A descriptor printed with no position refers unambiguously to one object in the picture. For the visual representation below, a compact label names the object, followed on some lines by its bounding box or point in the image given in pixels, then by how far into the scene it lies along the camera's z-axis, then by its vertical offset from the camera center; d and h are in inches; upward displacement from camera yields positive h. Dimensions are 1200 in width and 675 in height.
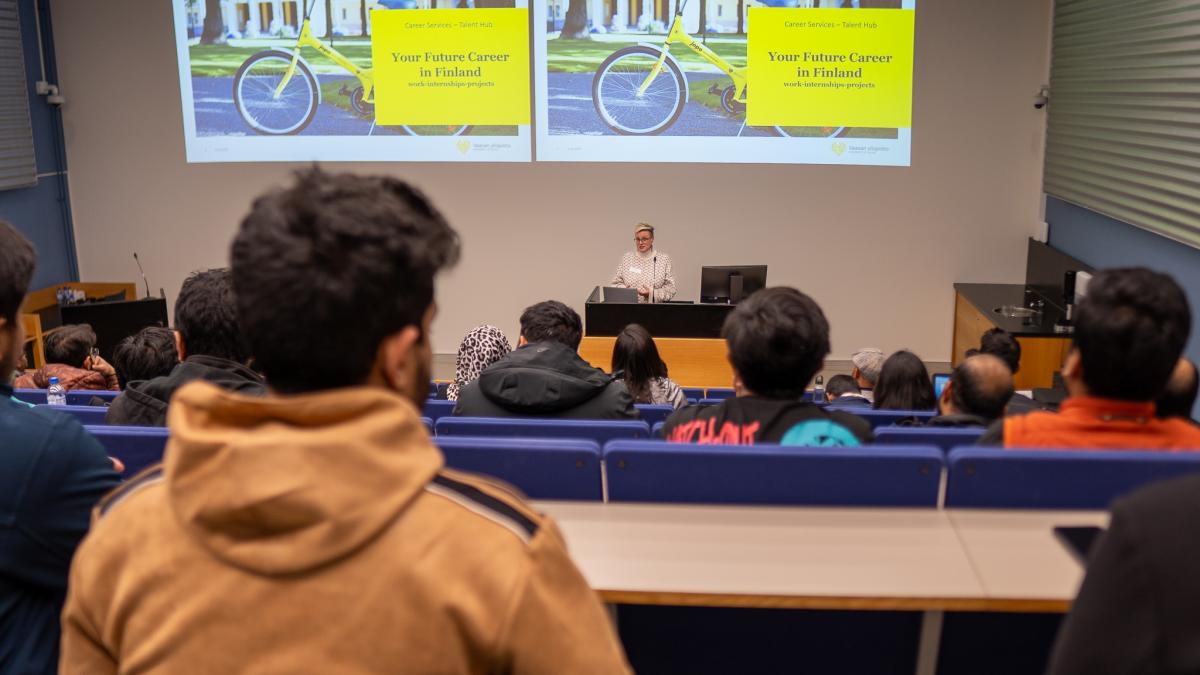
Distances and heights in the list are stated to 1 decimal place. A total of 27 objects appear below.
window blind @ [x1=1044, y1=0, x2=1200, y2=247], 201.6 +8.0
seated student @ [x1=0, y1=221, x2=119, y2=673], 52.1 -19.6
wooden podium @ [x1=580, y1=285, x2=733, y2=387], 251.3 -49.5
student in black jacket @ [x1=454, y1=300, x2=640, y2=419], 133.5 -33.4
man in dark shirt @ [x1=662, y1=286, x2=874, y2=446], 91.0 -23.6
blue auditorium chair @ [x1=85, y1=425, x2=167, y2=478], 95.7 -28.9
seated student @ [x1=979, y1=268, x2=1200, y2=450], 80.0 -18.4
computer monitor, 263.9 -37.0
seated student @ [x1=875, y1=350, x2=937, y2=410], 155.4 -38.6
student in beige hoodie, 31.6 -12.3
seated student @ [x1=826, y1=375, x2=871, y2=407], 188.1 -47.6
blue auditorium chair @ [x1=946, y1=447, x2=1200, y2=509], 73.4 -25.3
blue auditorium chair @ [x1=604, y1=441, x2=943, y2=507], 75.1 -25.6
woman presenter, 285.4 -37.1
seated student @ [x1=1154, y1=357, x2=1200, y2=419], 105.6 -27.2
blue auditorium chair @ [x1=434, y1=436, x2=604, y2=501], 84.3 -27.3
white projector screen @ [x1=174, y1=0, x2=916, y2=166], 286.0 +21.9
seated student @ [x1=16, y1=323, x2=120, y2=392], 184.7 -41.7
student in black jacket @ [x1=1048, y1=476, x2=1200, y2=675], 32.0 -15.1
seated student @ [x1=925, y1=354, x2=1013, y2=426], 127.3 -32.1
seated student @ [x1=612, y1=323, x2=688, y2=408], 165.6 -37.4
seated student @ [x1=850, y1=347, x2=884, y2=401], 198.5 -45.4
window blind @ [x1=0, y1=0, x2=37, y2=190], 292.8 +13.1
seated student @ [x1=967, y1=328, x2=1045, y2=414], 169.2 -35.2
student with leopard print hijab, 176.2 -37.3
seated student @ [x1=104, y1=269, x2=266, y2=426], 99.7 -19.0
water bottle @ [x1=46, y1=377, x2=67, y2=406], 164.1 -41.4
